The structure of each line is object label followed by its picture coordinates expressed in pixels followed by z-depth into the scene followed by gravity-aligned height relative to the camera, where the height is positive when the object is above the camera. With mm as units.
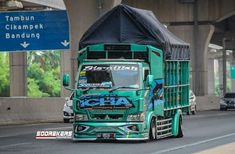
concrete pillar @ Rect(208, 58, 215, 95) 159350 +2672
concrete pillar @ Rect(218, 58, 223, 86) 172525 +4510
